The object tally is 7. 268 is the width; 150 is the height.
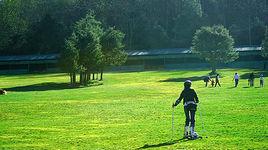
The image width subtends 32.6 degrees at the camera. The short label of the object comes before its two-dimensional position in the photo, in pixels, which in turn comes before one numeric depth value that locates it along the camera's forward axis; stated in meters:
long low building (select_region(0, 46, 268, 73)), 109.19
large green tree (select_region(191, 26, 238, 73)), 88.88
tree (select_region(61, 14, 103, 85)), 68.50
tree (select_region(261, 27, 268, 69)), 92.74
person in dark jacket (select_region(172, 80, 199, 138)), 19.66
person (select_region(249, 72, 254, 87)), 54.10
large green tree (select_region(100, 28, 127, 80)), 83.62
